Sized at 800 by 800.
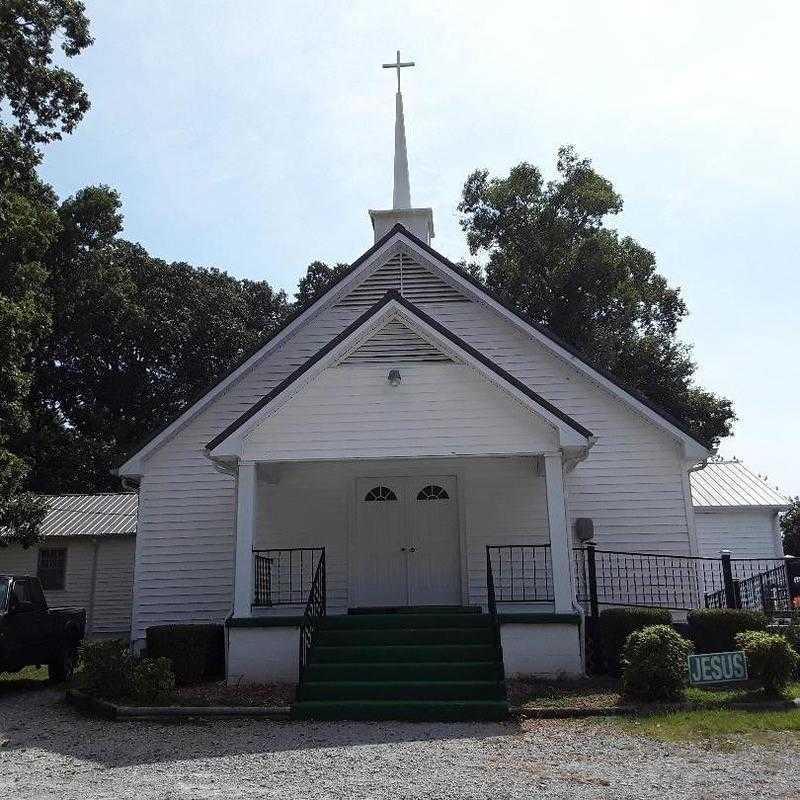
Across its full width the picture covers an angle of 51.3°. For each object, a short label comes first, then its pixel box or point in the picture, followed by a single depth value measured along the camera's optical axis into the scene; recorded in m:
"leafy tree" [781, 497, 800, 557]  40.94
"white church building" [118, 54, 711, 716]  11.72
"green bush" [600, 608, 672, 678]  11.17
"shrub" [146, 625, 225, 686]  11.80
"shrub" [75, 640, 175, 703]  10.04
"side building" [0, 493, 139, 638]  24.00
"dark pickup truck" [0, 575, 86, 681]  11.95
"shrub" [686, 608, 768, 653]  11.05
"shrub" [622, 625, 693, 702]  9.38
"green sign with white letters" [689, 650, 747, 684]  9.71
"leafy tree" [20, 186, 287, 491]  36.94
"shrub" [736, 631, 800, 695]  9.30
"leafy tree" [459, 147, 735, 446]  32.91
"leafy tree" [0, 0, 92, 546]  15.48
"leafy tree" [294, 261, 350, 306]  45.97
